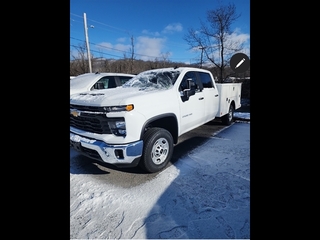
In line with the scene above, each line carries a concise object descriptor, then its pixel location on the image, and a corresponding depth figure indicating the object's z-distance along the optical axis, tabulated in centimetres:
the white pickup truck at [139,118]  255
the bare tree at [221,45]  927
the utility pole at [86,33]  1522
